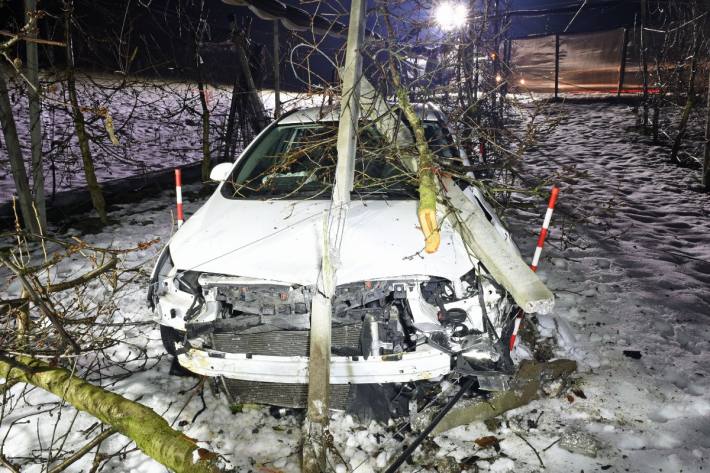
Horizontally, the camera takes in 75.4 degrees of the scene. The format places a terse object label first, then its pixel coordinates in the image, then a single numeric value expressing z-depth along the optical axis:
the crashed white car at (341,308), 2.59
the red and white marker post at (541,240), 3.27
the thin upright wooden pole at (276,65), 8.41
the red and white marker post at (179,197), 4.03
